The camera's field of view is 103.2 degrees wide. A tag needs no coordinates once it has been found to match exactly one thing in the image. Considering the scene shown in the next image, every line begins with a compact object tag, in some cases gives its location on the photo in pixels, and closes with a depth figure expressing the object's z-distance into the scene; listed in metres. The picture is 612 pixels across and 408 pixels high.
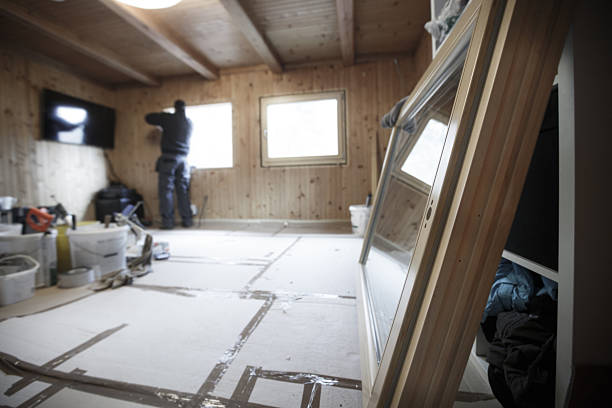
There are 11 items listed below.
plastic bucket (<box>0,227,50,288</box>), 1.20
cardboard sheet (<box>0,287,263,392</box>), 0.71
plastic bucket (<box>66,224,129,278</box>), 1.40
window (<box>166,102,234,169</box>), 3.90
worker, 3.44
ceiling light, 1.69
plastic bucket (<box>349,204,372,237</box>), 2.66
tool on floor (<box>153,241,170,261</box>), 1.86
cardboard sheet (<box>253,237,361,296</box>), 1.31
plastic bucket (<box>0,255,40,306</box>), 1.12
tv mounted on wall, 3.30
